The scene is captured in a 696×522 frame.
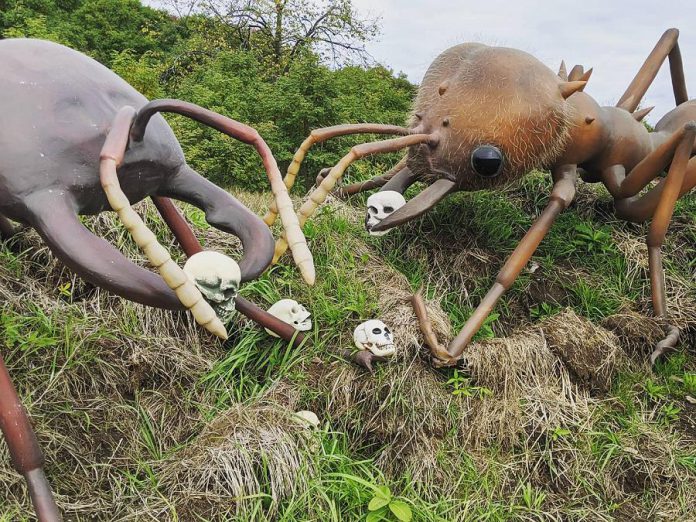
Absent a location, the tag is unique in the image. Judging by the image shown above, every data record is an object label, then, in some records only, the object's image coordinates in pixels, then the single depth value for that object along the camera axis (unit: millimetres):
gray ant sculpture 1494
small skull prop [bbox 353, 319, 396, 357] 2436
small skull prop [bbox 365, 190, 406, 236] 2979
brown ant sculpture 2672
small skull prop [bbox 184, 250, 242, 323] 1504
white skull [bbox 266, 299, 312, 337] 2594
